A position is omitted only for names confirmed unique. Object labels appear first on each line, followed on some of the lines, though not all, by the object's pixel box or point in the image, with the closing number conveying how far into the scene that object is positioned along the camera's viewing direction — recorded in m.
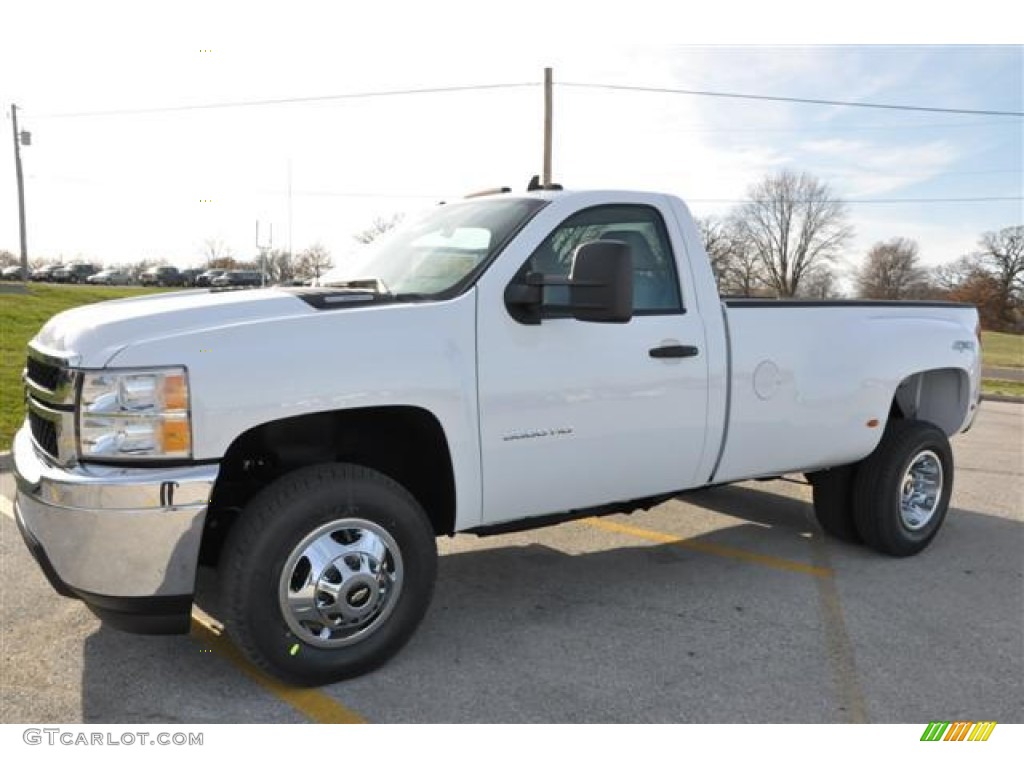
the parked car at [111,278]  63.25
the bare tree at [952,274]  72.61
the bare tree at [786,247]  59.97
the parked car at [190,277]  60.68
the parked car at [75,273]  64.50
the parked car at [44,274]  61.98
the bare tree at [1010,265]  70.94
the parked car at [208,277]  56.88
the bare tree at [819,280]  60.66
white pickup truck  2.97
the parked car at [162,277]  62.78
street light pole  39.78
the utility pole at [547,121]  24.00
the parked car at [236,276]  45.24
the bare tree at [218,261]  70.32
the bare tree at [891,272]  71.25
